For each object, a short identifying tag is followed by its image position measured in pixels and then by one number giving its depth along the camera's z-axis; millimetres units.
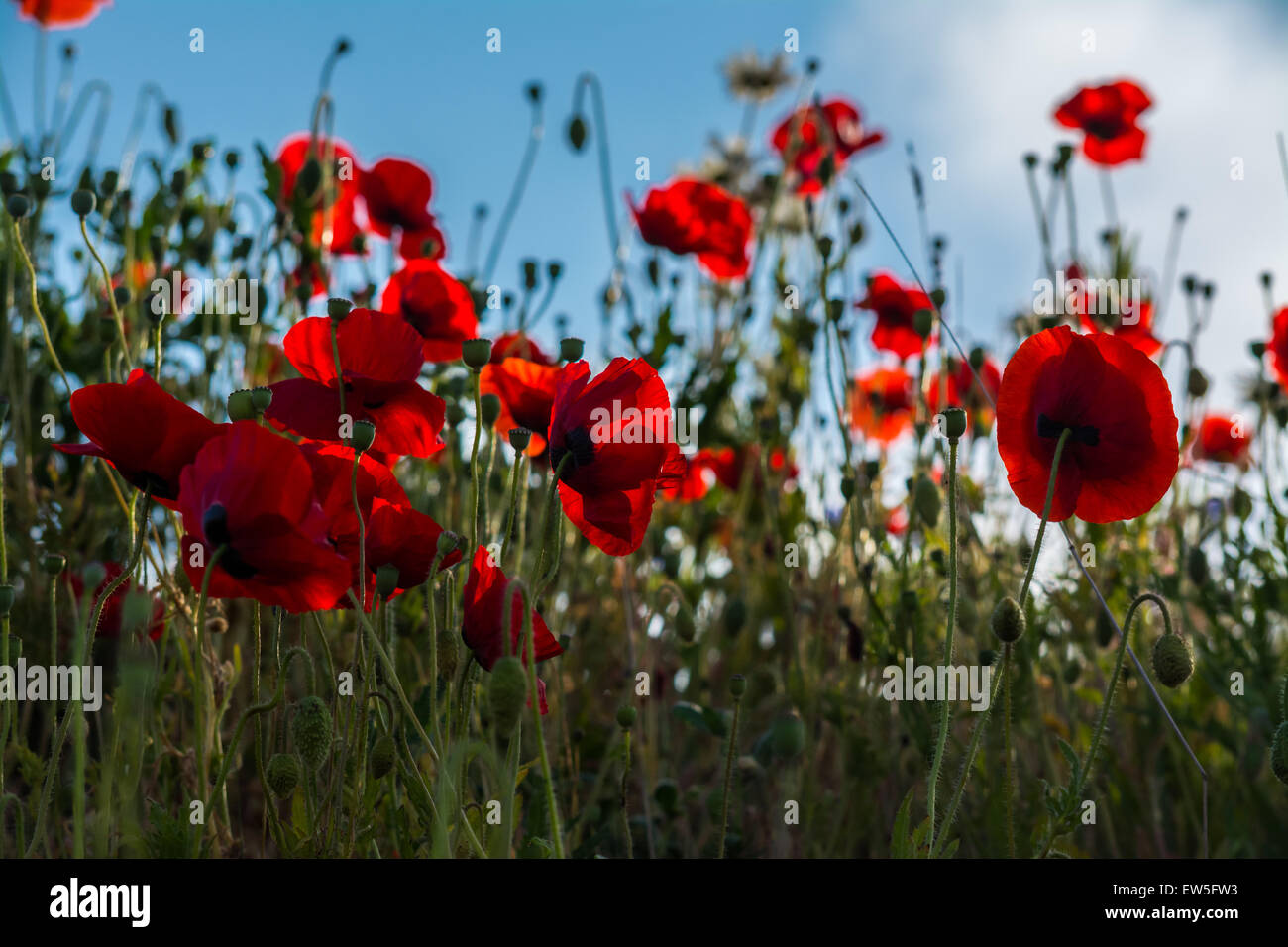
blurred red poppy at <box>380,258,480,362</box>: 1414
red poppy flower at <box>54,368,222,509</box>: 863
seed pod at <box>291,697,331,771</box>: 852
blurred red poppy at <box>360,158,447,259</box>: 2139
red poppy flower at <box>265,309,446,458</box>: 1033
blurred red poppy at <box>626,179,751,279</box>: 2141
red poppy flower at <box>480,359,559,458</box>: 1210
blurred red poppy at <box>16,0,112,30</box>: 2277
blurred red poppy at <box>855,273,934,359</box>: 2277
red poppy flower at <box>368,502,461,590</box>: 909
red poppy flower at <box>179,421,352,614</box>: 755
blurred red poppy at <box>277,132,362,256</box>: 1999
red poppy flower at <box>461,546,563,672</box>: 887
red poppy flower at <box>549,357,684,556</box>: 947
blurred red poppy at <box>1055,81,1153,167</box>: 2477
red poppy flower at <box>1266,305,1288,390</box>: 1938
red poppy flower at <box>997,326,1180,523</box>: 938
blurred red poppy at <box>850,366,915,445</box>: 2600
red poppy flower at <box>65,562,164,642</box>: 1205
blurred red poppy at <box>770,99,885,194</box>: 2390
